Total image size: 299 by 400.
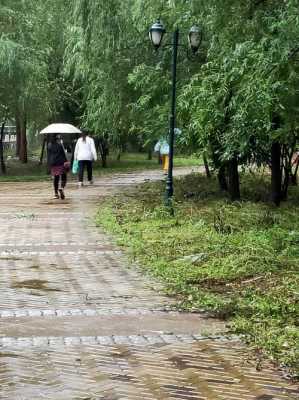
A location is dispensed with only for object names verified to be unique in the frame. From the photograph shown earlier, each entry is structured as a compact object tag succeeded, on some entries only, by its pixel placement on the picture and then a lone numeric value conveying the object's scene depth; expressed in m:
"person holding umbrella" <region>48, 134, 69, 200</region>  18.44
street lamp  14.16
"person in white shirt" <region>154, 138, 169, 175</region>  19.26
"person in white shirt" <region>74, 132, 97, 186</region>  22.33
